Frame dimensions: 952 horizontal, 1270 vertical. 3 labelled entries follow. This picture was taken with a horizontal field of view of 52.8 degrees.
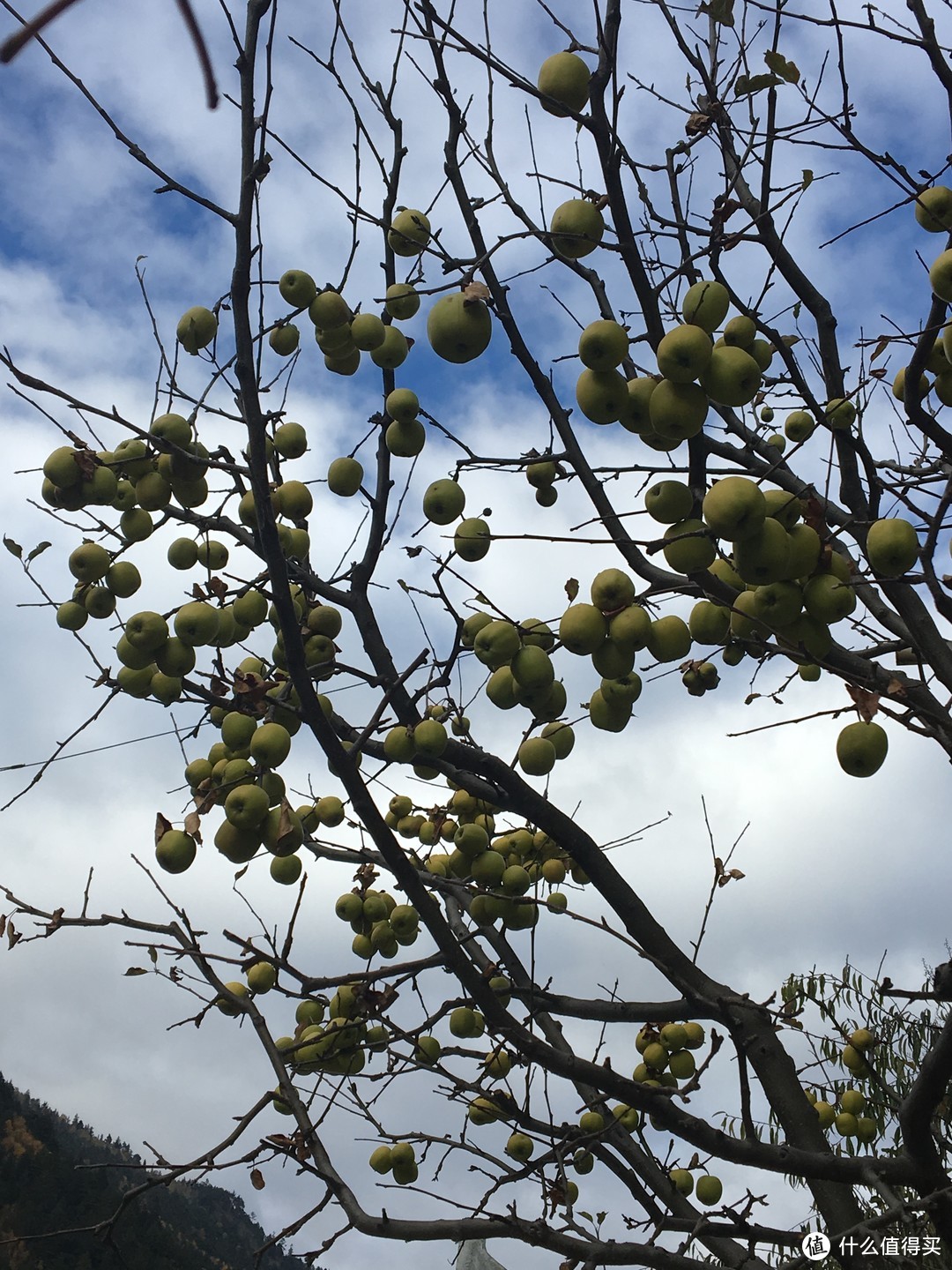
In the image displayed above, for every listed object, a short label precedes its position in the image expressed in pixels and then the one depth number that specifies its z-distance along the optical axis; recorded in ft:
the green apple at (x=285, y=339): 11.82
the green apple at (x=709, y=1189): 16.28
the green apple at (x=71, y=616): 12.12
